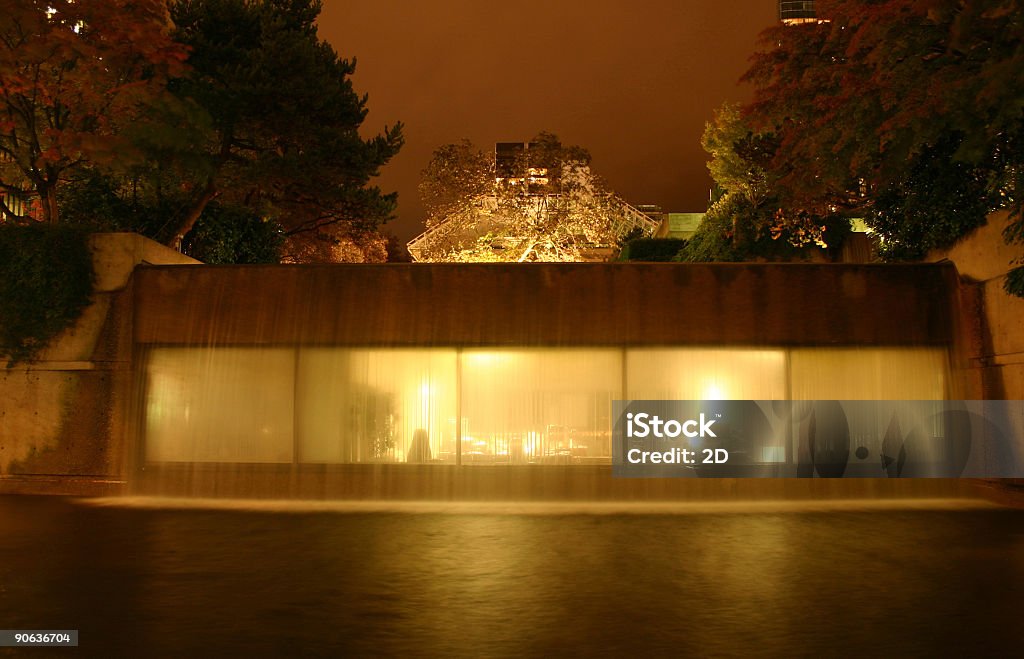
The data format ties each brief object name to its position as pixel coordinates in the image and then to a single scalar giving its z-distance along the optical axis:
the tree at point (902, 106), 13.49
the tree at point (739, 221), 34.16
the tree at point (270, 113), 23.72
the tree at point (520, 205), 32.53
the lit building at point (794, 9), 155.15
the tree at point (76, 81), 17.91
